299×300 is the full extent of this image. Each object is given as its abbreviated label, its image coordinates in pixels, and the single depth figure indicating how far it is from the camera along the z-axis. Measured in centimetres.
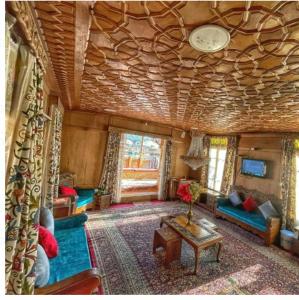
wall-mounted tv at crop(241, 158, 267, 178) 483
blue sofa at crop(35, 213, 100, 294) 166
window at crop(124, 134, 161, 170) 710
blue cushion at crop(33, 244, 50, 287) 163
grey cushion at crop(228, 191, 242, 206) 509
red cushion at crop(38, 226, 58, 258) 214
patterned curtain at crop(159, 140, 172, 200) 642
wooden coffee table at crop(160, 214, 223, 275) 280
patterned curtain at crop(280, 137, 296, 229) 411
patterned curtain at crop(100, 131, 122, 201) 525
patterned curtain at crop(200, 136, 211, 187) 651
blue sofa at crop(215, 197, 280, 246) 396
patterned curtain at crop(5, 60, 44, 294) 103
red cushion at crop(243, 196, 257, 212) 482
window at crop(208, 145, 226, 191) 621
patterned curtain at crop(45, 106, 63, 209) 311
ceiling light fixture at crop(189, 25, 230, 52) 103
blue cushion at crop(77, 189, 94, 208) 426
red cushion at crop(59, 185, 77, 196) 399
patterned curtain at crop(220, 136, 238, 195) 564
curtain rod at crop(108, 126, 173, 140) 529
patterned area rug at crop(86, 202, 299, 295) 251
